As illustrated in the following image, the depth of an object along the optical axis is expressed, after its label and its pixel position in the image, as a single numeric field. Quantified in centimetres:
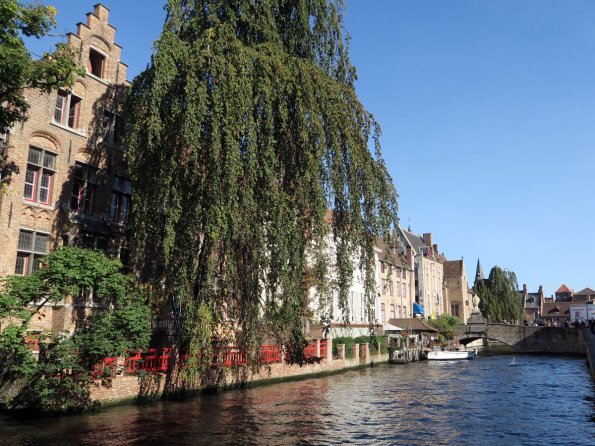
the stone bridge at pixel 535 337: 5788
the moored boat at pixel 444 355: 4944
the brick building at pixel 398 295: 5981
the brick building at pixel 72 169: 2030
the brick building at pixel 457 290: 8880
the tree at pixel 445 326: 6406
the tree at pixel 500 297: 7912
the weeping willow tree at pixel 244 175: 1666
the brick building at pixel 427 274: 7506
